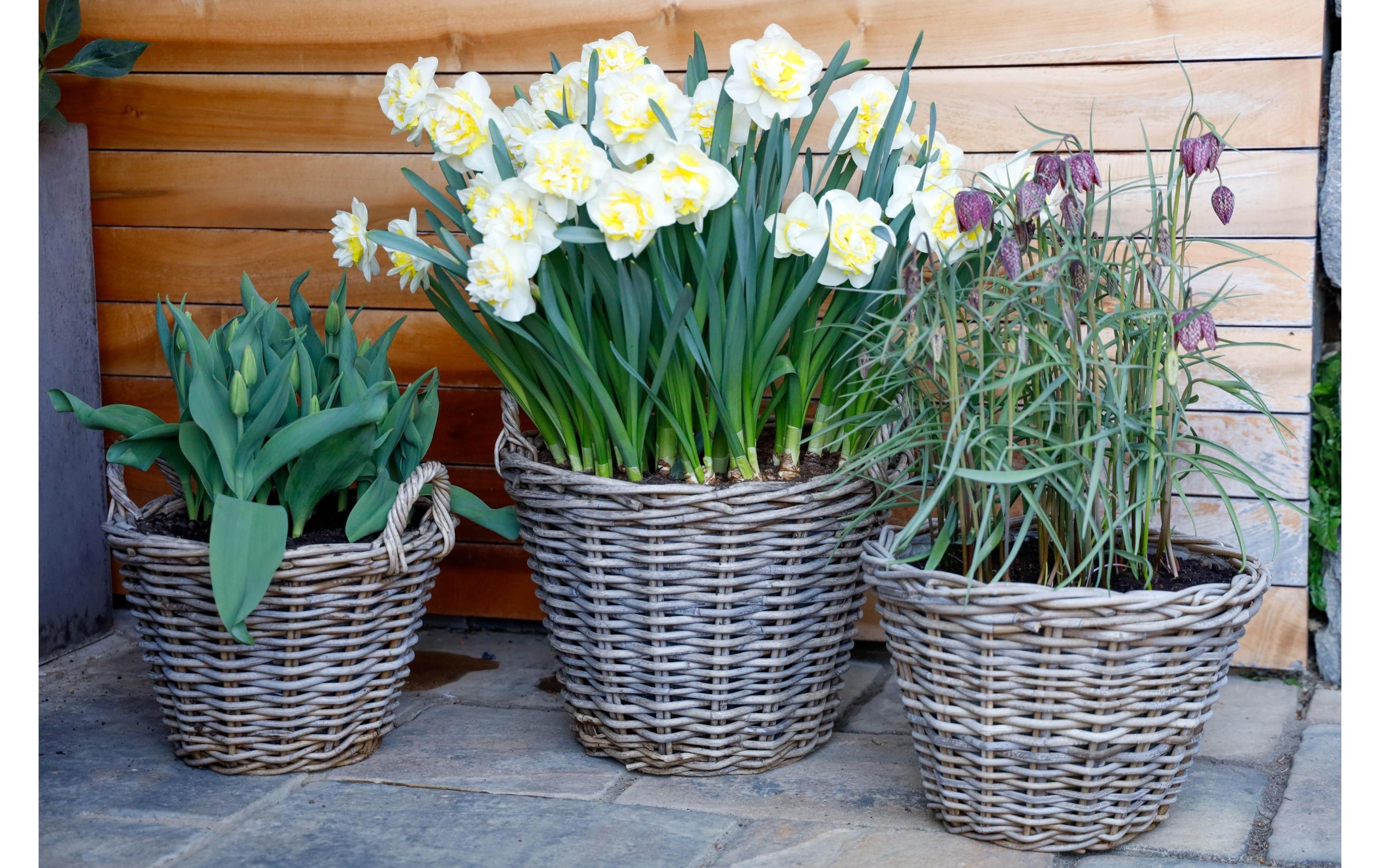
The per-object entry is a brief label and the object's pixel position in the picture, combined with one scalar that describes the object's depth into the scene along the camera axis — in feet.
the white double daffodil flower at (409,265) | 10.18
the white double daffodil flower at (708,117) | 9.91
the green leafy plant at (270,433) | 9.67
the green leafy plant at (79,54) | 11.17
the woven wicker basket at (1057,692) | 9.28
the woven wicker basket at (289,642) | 9.84
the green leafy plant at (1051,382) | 9.34
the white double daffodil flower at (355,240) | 10.29
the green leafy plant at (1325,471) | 10.81
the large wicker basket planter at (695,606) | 9.83
